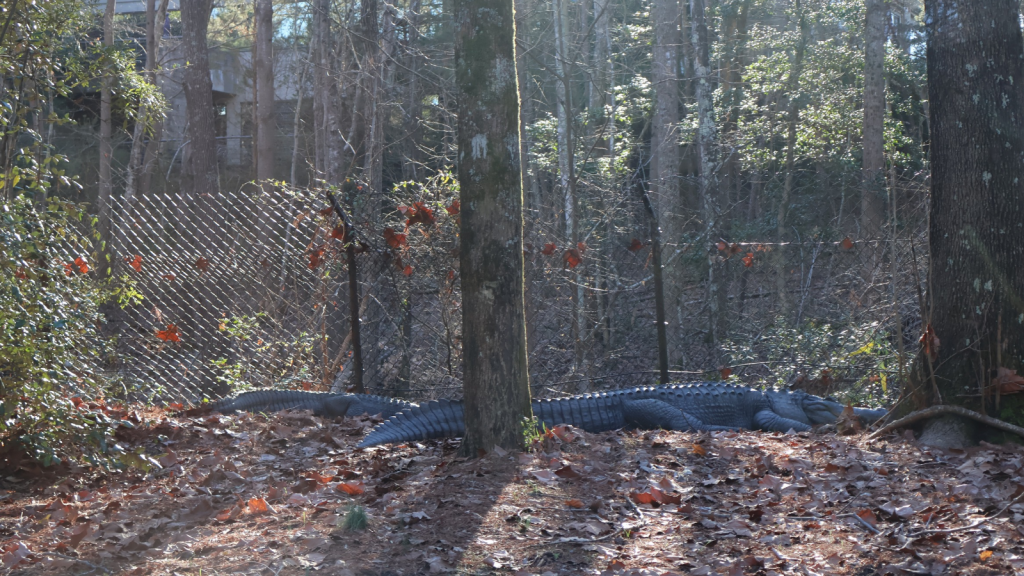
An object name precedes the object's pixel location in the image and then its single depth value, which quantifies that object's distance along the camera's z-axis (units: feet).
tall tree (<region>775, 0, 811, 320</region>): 55.47
